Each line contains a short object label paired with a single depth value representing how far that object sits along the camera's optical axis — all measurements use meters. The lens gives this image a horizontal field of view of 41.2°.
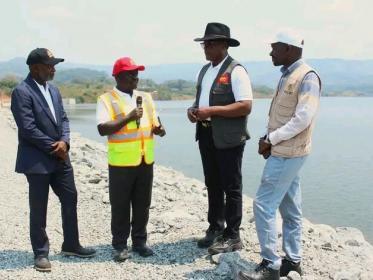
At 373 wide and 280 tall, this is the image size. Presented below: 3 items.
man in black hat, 5.26
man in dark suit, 5.26
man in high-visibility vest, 5.38
